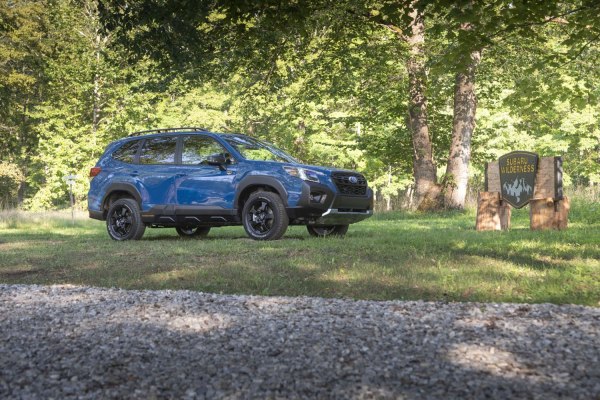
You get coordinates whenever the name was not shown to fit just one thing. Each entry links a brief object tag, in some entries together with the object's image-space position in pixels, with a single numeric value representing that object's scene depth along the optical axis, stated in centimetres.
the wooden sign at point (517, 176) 1398
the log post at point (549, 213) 1384
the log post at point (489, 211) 1448
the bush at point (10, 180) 4016
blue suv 1242
